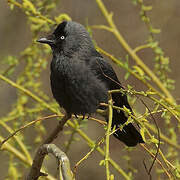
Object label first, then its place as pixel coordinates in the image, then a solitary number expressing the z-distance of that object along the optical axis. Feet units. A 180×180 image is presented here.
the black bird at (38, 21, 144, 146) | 24.67
